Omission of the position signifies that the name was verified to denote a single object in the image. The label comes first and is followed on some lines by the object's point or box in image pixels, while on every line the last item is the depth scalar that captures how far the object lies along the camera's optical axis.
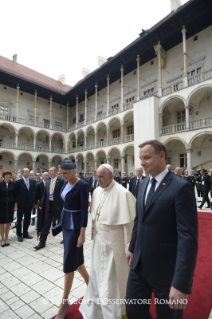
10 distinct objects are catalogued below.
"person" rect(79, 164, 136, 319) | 2.12
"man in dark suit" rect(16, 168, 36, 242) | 5.41
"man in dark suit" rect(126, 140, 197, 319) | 1.31
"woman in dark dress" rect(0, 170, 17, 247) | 4.92
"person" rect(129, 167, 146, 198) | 6.94
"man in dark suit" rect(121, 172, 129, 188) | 15.58
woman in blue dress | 2.37
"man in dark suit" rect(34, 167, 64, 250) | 4.79
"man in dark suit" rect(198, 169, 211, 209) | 8.95
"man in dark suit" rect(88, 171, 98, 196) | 12.29
